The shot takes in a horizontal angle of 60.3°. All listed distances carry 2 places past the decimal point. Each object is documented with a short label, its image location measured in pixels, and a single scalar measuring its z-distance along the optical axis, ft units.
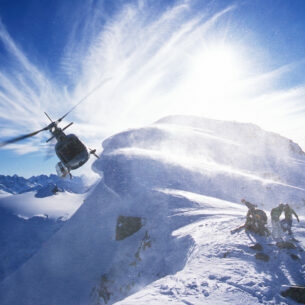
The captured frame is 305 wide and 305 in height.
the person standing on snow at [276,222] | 45.60
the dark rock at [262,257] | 39.75
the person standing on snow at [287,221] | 47.44
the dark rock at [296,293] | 29.39
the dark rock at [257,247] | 42.60
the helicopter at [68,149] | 53.16
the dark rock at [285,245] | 41.57
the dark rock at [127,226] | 89.99
